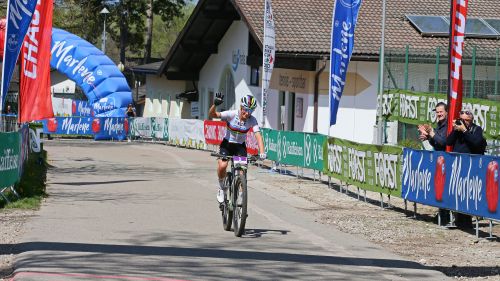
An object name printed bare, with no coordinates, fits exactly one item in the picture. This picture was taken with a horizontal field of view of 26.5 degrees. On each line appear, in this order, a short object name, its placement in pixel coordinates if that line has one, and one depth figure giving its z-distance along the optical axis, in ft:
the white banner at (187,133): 132.30
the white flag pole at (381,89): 98.69
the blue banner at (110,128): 161.99
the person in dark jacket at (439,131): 49.85
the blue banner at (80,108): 205.01
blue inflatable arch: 154.92
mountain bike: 42.42
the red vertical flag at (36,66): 61.67
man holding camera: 47.19
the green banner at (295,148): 75.51
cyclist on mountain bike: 44.98
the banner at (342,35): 75.61
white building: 123.03
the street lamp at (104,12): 224.49
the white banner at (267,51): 90.53
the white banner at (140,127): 159.74
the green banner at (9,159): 52.26
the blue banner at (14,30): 55.88
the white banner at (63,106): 210.53
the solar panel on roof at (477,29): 127.34
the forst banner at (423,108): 79.97
